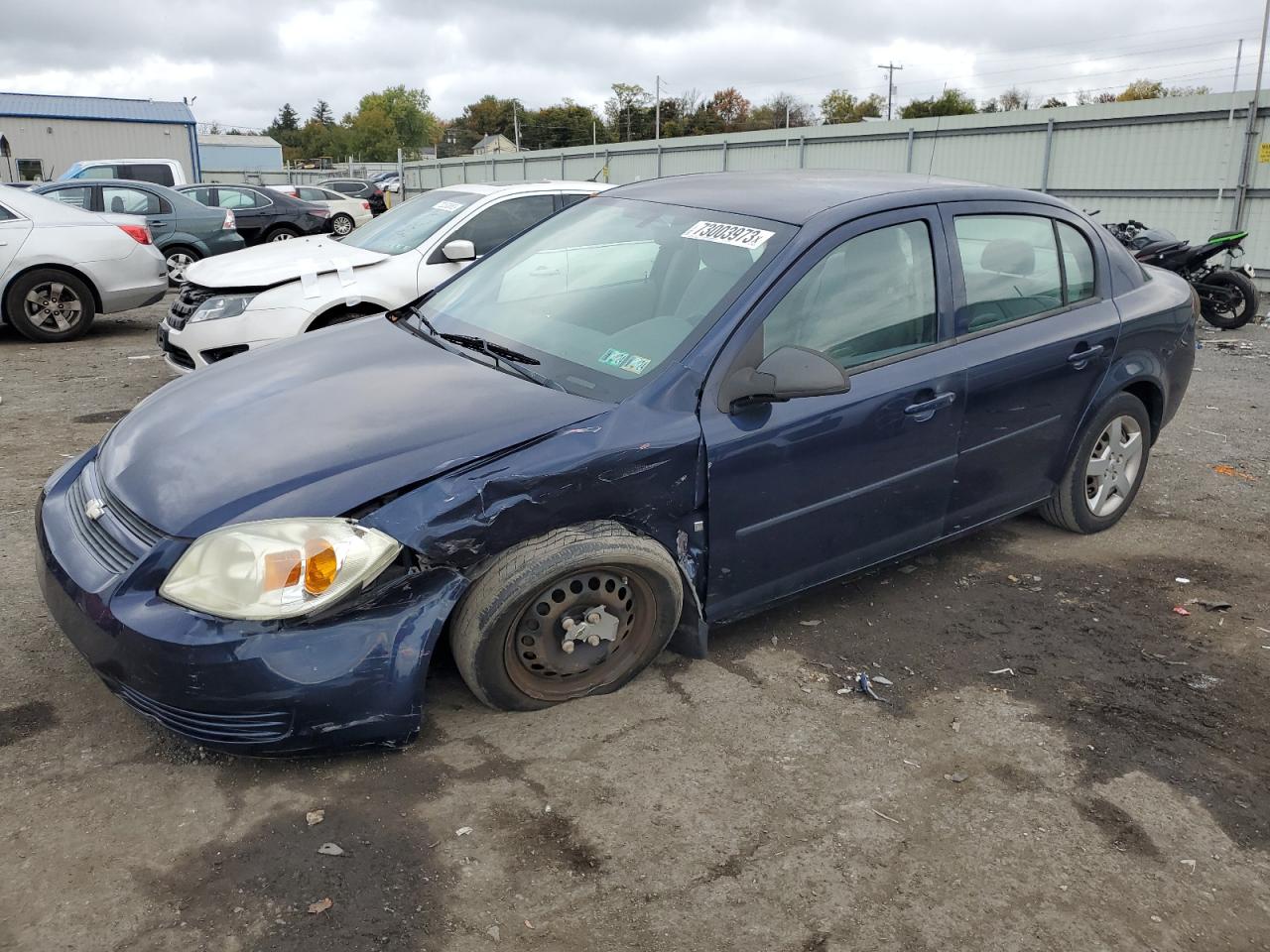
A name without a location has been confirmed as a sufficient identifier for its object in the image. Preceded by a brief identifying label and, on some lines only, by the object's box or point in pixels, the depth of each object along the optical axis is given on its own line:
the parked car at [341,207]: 24.73
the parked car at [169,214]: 13.34
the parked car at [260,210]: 17.09
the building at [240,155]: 74.31
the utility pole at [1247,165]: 13.57
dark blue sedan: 2.71
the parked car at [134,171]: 17.41
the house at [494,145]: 103.74
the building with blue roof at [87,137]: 42.06
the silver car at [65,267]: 9.34
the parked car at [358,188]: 32.81
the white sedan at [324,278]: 6.73
